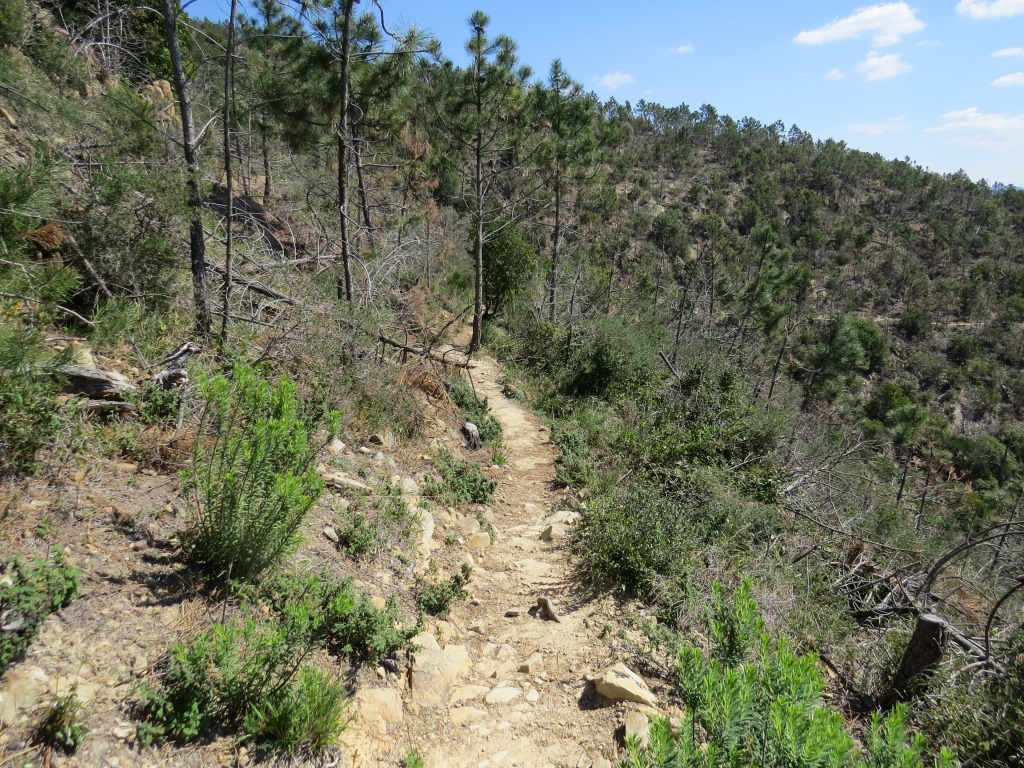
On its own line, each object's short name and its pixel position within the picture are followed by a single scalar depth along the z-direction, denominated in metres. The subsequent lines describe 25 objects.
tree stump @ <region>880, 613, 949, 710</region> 3.20
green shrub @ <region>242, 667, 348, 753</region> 2.16
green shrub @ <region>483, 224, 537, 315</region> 15.93
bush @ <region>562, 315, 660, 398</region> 11.64
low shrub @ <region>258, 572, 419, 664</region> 2.85
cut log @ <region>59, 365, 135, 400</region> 3.51
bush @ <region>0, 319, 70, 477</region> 2.52
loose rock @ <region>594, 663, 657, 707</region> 3.03
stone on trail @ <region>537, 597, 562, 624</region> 3.90
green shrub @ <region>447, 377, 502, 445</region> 7.68
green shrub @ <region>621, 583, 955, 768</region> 1.65
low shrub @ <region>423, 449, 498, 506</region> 5.42
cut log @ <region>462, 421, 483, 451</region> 7.18
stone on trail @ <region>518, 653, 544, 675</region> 3.36
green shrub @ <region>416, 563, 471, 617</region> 3.71
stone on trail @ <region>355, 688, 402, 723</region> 2.70
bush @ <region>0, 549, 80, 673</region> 1.95
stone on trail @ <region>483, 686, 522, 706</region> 3.09
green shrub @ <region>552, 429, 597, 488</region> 6.64
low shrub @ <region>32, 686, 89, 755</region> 1.81
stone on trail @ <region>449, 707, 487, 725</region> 2.91
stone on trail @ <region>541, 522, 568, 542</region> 5.20
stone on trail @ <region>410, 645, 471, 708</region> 2.99
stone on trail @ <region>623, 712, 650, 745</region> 2.73
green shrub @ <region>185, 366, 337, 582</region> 2.50
